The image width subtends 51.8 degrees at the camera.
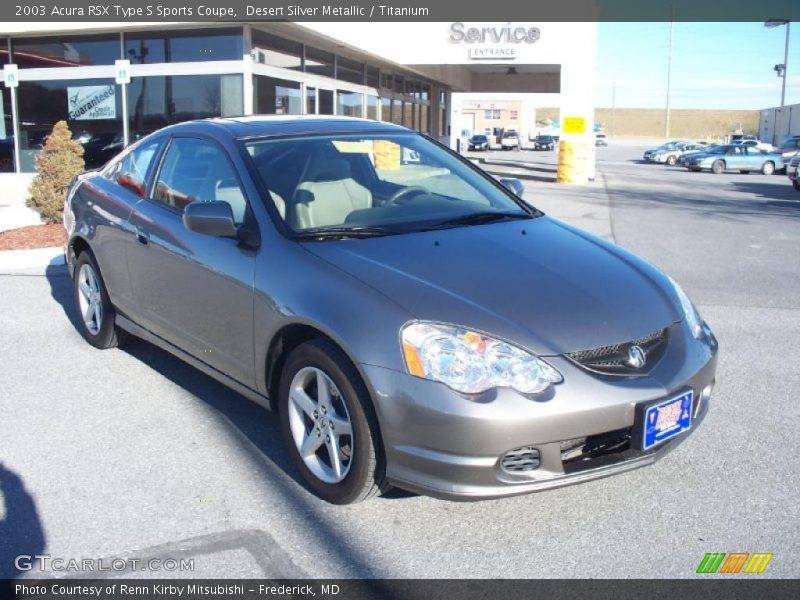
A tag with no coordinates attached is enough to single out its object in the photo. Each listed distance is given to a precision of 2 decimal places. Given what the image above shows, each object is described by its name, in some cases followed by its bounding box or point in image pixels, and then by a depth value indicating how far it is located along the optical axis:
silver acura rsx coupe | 3.11
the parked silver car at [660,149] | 50.43
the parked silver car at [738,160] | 37.44
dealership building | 16.73
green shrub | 11.49
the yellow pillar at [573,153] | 24.75
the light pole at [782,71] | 60.69
